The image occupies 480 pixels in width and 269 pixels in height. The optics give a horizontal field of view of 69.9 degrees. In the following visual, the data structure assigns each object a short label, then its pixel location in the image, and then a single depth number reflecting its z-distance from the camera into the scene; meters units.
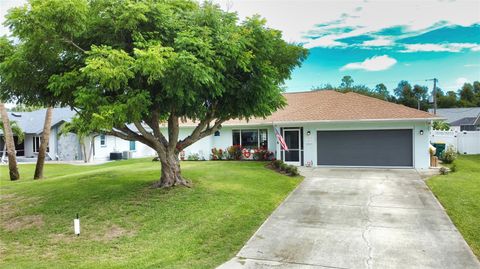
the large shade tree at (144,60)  7.92
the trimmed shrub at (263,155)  21.19
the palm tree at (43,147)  17.53
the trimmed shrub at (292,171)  15.75
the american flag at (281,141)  17.62
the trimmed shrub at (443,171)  15.37
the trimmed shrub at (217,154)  22.66
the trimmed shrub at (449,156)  19.59
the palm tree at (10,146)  17.56
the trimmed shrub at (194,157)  23.42
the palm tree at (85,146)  28.43
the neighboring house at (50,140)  30.44
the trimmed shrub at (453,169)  15.84
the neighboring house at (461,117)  40.58
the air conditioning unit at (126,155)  30.52
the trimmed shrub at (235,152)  22.03
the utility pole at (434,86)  35.05
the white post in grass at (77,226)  8.02
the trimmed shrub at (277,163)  17.33
